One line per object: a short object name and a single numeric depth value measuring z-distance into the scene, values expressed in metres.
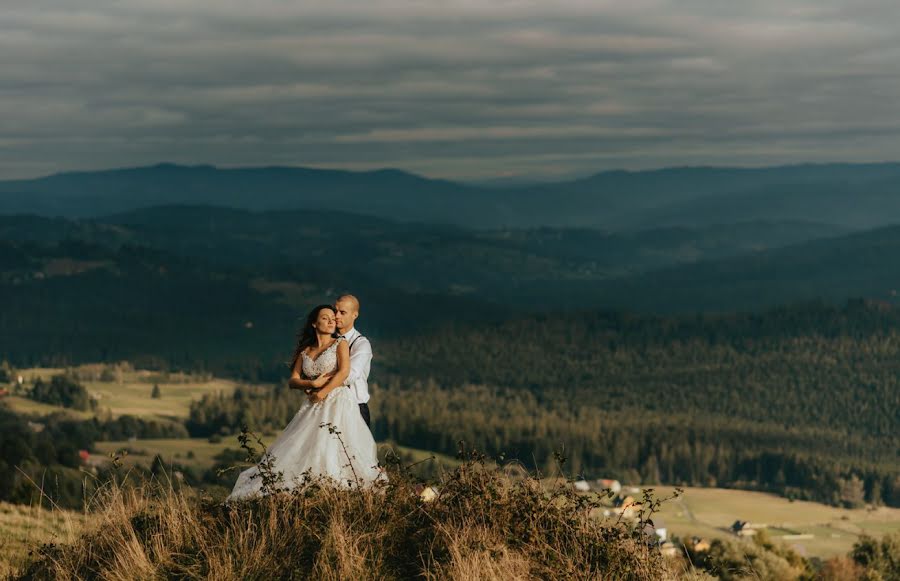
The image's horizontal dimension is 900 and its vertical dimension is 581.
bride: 15.09
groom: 15.59
